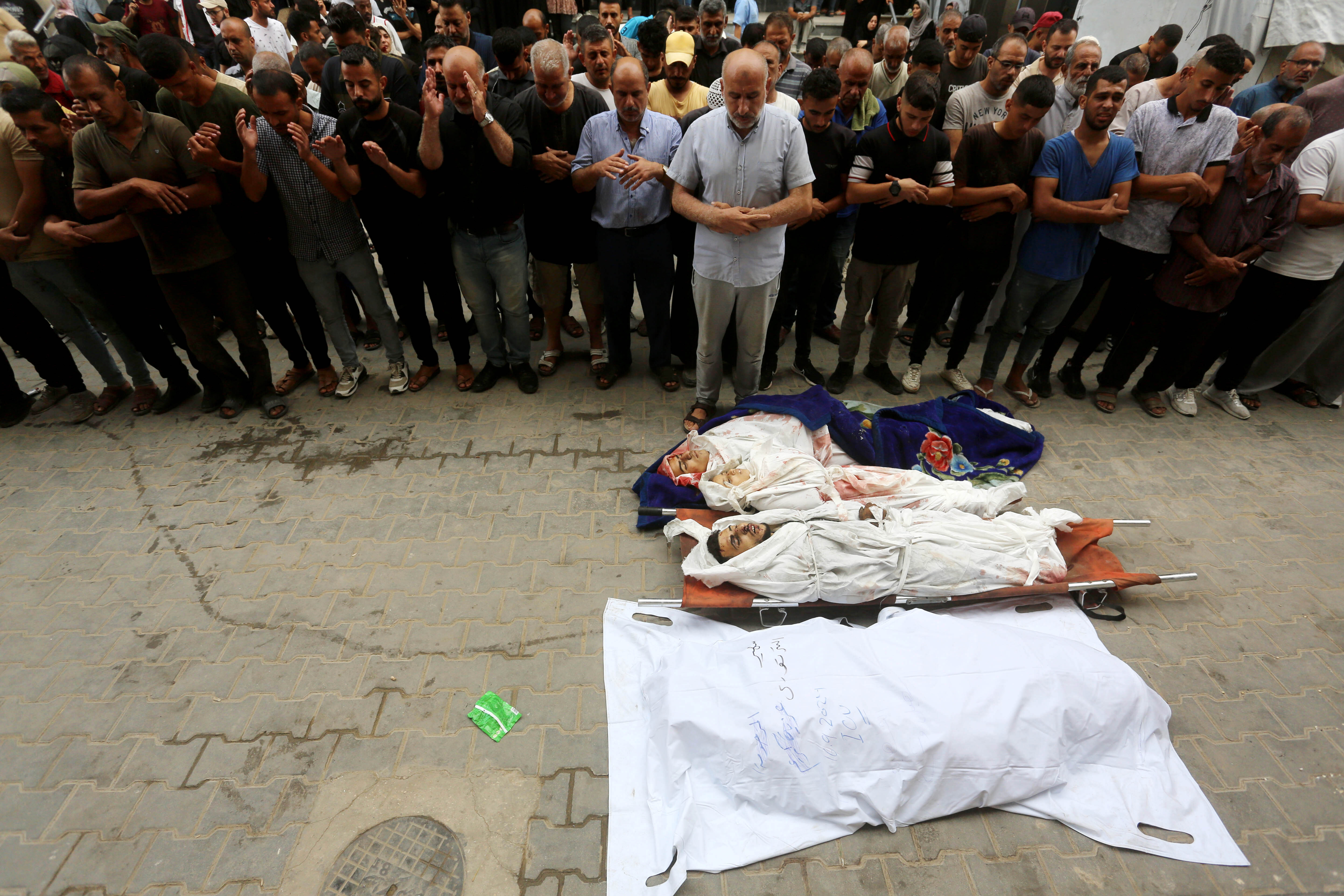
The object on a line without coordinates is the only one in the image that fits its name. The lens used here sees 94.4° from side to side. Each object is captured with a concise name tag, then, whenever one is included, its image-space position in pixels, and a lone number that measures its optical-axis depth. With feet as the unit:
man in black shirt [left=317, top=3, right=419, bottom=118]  15.05
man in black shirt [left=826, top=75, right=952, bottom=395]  14.14
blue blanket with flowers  13.46
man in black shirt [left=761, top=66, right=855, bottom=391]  13.84
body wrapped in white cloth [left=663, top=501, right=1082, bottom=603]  10.36
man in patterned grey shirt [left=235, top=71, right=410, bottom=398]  13.35
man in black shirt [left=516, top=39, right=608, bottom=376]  14.52
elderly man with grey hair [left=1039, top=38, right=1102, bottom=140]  15.60
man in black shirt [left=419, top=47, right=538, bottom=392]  13.44
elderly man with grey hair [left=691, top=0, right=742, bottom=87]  18.30
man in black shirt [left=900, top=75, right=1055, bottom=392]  13.76
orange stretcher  10.44
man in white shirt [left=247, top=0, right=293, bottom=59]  22.47
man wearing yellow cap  15.99
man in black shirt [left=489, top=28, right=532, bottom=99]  14.97
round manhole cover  7.78
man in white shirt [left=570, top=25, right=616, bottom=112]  15.39
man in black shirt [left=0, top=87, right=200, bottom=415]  13.34
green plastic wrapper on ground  9.39
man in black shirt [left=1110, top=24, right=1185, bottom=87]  19.48
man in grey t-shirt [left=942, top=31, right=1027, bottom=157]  15.15
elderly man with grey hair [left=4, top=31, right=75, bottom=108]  16.21
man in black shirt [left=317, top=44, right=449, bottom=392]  13.41
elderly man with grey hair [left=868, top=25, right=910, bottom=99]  19.07
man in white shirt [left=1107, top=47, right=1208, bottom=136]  15.84
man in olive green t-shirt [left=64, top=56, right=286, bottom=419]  12.81
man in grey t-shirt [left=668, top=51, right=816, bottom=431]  12.32
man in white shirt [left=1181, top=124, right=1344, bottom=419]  14.20
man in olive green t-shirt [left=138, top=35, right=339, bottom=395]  13.20
